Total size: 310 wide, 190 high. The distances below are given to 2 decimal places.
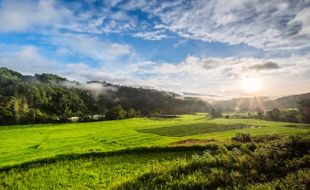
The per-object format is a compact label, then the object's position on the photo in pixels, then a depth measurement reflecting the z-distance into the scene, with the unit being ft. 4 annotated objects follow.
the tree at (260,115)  210.15
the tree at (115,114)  245.22
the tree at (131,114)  266.18
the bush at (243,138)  80.15
